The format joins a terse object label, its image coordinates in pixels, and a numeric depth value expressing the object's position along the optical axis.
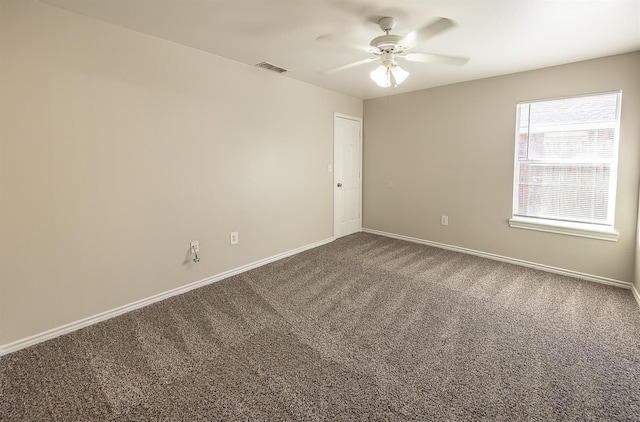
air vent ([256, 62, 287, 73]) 3.34
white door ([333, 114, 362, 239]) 4.76
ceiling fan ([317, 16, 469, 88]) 2.12
